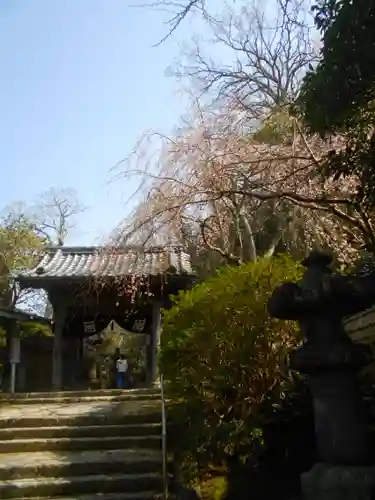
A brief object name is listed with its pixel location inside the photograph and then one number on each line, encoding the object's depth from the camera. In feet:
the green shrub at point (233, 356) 19.99
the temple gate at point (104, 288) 40.45
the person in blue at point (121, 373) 59.52
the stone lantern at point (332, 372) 11.68
